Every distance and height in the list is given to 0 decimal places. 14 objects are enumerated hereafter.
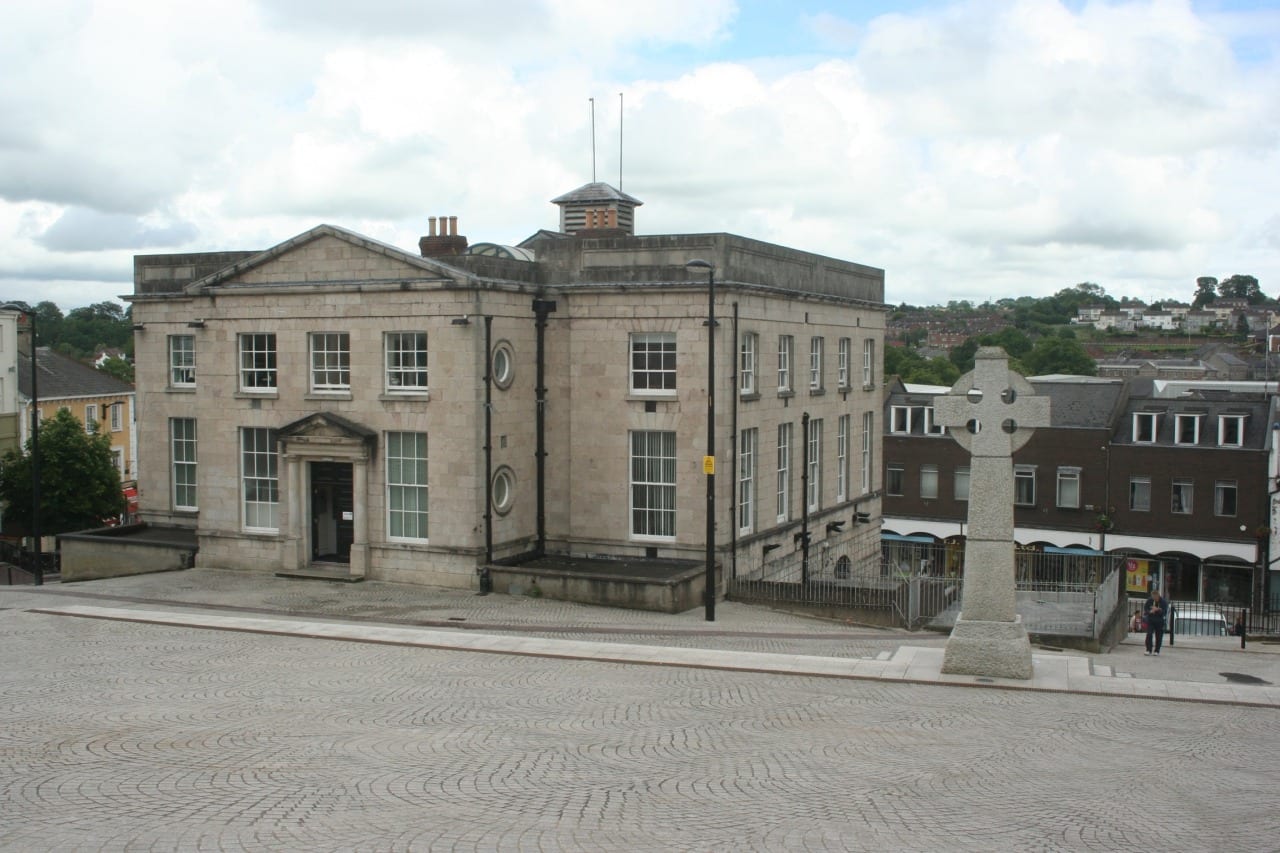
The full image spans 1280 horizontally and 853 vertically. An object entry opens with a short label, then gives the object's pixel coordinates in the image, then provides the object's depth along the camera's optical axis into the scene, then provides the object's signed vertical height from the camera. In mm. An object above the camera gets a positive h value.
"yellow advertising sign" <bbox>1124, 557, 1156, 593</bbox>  50906 -7427
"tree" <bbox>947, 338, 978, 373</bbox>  129888 +4667
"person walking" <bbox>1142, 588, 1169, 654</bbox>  26312 -4923
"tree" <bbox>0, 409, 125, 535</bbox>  45438 -3150
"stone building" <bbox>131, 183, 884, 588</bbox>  27844 -160
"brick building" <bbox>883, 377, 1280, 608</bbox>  49219 -3766
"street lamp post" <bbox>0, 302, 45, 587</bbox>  30670 -1540
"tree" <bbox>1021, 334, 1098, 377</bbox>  110938 +3408
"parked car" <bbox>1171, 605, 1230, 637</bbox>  36000 -6771
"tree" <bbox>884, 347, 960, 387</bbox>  100750 +2550
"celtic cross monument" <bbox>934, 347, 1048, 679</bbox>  17844 -1636
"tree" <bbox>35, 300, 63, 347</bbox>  129400 +8945
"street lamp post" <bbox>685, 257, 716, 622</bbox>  25359 -1864
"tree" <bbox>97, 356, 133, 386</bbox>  98519 +2419
